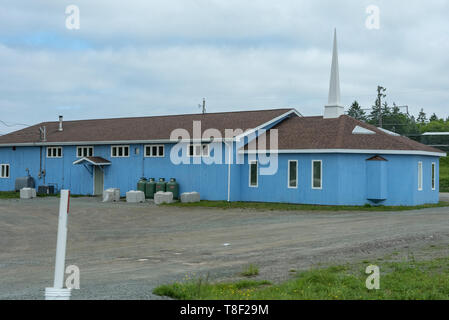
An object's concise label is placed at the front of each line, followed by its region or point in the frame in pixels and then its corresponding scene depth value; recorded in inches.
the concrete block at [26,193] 1381.6
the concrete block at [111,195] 1300.4
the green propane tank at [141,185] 1328.7
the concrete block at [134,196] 1280.8
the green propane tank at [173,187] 1298.0
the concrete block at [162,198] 1234.6
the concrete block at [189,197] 1226.0
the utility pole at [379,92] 2612.0
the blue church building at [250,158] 1149.7
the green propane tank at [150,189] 1316.4
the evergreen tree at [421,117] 4392.2
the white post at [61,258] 274.7
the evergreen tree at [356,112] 3582.7
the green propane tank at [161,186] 1304.1
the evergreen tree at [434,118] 4377.5
